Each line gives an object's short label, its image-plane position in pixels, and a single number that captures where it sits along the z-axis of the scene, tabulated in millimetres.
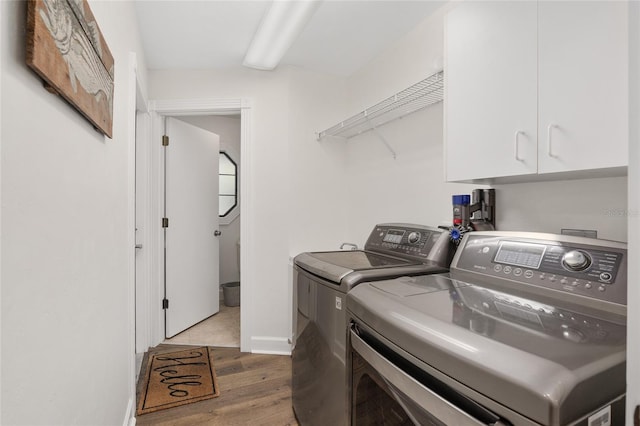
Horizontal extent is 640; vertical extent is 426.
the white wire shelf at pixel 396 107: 1631
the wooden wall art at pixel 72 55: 620
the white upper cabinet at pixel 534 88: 838
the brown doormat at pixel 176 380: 1916
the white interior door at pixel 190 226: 2854
